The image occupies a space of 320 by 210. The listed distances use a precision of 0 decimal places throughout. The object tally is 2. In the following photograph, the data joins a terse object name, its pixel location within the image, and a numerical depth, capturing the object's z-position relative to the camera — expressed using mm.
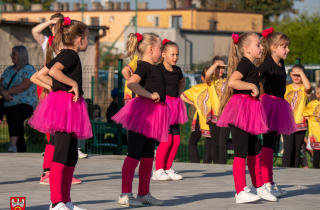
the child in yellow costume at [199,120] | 16091
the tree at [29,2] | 102239
